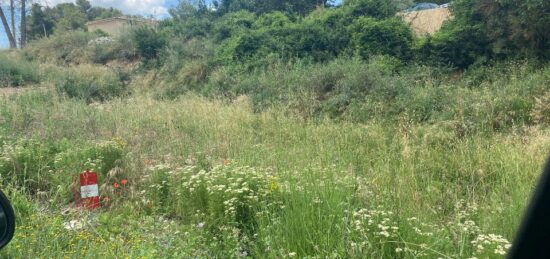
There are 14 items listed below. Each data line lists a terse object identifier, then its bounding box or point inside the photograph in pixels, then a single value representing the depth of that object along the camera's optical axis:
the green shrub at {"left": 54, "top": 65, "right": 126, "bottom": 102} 15.08
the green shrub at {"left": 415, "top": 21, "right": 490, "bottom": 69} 12.27
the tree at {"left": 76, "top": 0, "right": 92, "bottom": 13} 60.64
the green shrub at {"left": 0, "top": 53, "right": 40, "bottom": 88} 16.53
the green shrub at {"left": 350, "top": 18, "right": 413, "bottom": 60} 13.48
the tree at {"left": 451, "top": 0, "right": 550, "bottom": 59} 10.82
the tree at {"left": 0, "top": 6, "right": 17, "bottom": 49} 36.66
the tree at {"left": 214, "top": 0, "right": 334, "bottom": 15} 24.02
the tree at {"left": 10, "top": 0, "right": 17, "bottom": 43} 35.67
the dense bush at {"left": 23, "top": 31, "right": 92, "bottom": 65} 22.81
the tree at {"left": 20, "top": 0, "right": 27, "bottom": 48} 35.91
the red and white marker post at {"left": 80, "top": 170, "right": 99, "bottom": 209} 4.81
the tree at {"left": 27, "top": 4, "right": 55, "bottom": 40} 42.75
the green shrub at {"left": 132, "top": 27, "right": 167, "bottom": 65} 19.73
